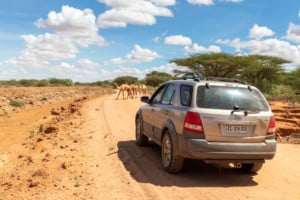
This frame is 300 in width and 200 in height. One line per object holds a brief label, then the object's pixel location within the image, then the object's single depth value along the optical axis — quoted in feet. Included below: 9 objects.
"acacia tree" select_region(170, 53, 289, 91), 143.00
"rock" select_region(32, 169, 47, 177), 26.81
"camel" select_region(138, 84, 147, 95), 133.57
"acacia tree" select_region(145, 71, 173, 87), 283.18
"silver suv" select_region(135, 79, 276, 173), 24.45
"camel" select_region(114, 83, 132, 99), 119.96
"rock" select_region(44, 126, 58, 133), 47.88
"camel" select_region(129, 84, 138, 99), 121.82
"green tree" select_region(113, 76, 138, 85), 318.47
